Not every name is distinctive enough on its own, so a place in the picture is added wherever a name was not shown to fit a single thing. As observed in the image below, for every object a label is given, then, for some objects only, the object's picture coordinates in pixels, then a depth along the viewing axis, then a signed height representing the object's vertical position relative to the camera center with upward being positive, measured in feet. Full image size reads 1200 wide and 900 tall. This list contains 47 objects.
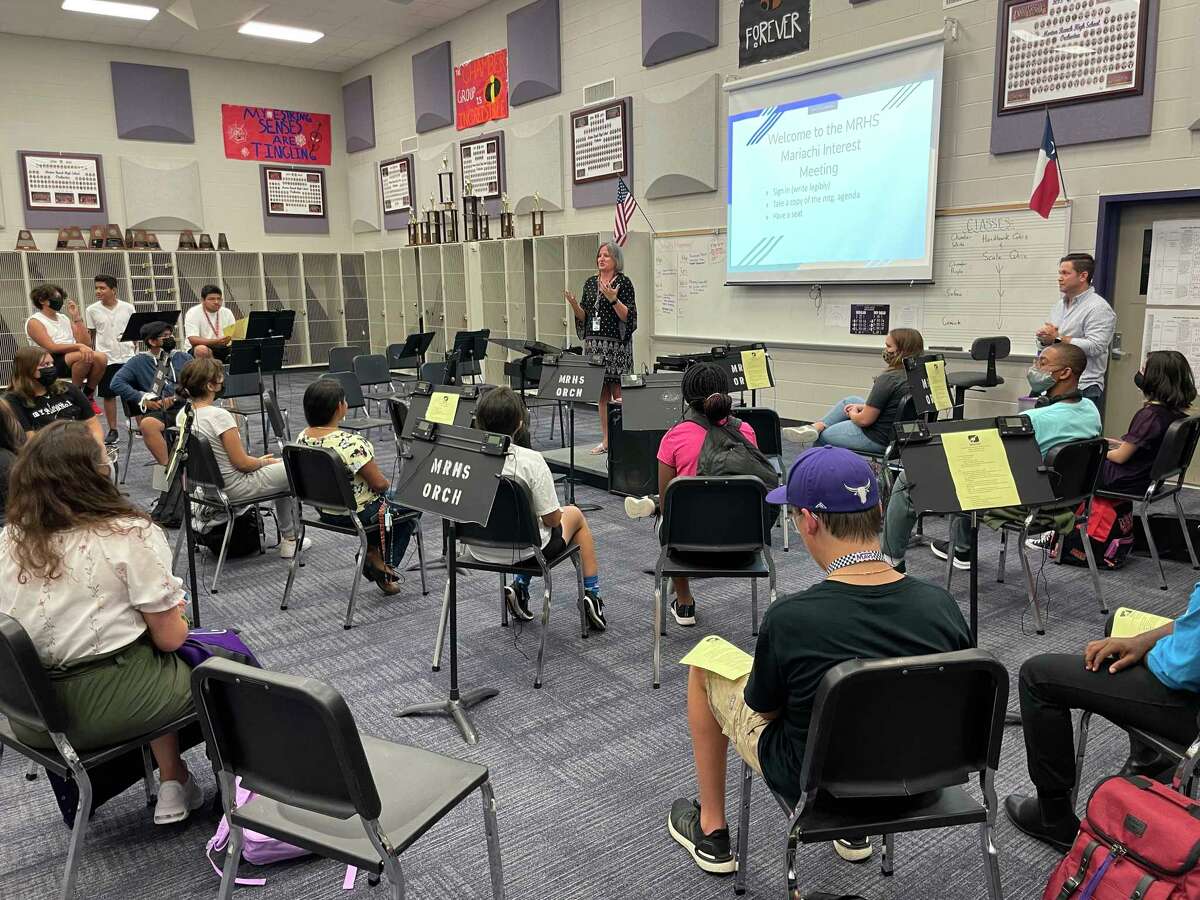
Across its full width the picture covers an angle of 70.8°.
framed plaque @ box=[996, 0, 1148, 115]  16.85 +4.95
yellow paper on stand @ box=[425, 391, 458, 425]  9.01 -1.12
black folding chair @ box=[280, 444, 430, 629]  11.71 -2.57
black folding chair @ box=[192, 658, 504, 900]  4.68 -2.80
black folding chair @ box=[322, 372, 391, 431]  21.33 -2.26
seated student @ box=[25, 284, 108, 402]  21.94 -0.90
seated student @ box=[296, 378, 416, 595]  12.42 -2.21
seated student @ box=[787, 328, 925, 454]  14.28 -1.98
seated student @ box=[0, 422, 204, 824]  6.32 -2.05
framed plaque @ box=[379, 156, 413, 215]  40.40 +5.79
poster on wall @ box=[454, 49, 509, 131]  33.83 +8.68
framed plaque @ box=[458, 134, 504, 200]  34.71 +5.69
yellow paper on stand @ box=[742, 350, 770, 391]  17.35 -1.42
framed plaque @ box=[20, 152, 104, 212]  36.35 +5.56
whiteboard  18.99 +0.03
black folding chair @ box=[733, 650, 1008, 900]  4.82 -2.70
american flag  24.91 +2.68
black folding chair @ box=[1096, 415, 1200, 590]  12.04 -2.55
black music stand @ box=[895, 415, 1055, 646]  8.11 -1.62
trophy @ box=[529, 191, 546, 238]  32.68 +3.23
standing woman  20.61 -0.45
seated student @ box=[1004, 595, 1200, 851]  6.14 -3.08
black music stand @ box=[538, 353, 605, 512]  15.92 -1.51
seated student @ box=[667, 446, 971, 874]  5.21 -1.99
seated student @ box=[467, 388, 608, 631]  10.26 -2.57
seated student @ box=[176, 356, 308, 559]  13.37 -2.06
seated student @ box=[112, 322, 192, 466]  18.30 -1.70
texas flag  17.46 +2.34
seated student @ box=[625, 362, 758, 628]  11.24 -1.73
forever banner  22.91 +7.39
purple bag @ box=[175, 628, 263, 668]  7.13 -2.92
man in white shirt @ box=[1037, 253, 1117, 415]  16.49 -0.57
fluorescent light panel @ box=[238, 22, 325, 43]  35.91 +11.80
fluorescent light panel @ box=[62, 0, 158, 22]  32.30 +11.53
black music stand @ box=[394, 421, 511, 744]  7.83 -1.65
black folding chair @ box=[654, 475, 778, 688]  9.89 -2.73
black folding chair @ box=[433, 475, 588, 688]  9.83 -2.80
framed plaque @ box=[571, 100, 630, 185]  28.91 +5.51
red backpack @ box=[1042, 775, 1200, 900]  4.72 -3.20
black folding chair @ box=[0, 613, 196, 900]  5.70 -2.93
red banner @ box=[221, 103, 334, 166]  41.32 +8.56
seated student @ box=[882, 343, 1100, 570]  11.95 -1.66
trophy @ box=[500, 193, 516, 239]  33.71 +3.18
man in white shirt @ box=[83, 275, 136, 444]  25.84 -0.38
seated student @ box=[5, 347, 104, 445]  14.46 -1.46
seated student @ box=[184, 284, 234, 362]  24.56 -0.46
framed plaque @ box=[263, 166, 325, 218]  43.11 +5.84
